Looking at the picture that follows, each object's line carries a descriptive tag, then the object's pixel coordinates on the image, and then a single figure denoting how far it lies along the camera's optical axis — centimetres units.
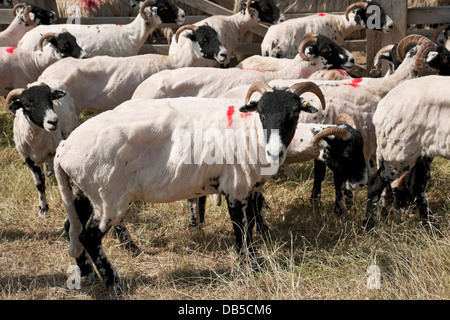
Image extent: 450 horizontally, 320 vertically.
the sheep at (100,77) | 778
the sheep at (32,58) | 877
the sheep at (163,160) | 480
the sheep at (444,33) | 869
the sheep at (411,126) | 540
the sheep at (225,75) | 735
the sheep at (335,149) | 580
